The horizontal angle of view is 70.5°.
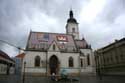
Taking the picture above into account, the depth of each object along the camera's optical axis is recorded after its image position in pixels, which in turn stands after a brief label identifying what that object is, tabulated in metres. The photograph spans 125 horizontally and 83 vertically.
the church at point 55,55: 27.27
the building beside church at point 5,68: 35.75
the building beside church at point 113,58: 25.94
